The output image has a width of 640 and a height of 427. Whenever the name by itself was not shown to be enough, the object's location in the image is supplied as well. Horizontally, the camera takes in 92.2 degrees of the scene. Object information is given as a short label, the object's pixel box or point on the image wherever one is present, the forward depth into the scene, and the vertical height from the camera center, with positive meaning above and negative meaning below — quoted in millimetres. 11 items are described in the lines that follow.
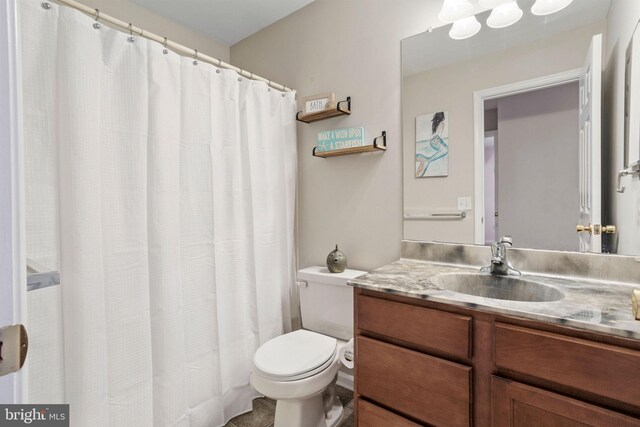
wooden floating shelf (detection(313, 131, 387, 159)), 1742 +331
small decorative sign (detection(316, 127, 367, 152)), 1819 +408
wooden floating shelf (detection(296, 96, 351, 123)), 1884 +589
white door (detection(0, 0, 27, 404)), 406 +8
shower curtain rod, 1202 +807
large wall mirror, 1210 +322
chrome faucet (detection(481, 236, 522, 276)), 1309 -247
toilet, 1346 -714
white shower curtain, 1169 -23
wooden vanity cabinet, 774 -502
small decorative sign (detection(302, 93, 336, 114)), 1905 +655
